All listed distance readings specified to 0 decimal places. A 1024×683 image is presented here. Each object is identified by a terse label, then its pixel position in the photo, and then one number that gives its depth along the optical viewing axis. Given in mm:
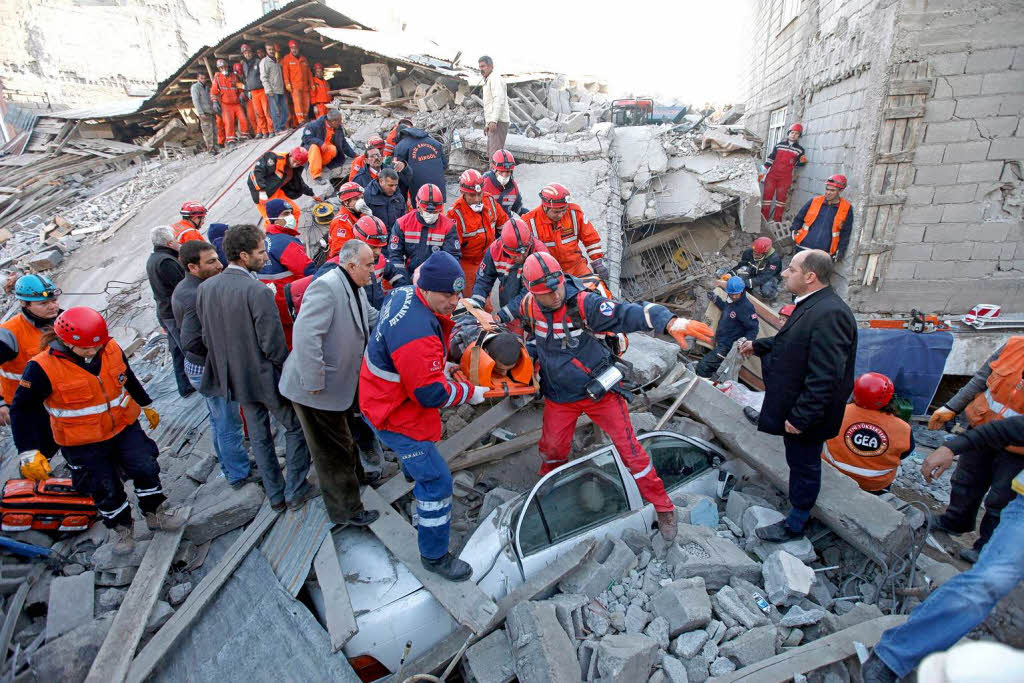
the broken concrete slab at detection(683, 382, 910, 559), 3078
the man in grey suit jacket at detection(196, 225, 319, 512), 3320
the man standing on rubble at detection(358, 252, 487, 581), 2766
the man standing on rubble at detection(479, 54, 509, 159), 7715
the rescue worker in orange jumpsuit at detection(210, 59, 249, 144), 11688
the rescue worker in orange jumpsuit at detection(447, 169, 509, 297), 5660
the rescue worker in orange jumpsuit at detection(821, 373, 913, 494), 3619
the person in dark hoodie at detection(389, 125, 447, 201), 7359
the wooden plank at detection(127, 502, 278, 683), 2811
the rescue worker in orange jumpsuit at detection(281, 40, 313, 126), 10812
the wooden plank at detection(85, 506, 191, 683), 2760
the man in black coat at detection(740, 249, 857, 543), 2932
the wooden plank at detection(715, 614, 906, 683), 2408
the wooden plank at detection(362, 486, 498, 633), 2895
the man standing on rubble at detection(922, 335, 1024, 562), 3330
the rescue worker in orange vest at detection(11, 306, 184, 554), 3107
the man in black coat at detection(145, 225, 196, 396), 4418
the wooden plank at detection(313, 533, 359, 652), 2840
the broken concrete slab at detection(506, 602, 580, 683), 2418
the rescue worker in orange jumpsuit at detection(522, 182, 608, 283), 5160
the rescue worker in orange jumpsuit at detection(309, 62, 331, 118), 11266
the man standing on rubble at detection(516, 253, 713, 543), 3252
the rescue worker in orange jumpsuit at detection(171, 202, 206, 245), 5243
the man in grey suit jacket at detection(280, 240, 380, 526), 3031
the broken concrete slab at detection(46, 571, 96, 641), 3109
